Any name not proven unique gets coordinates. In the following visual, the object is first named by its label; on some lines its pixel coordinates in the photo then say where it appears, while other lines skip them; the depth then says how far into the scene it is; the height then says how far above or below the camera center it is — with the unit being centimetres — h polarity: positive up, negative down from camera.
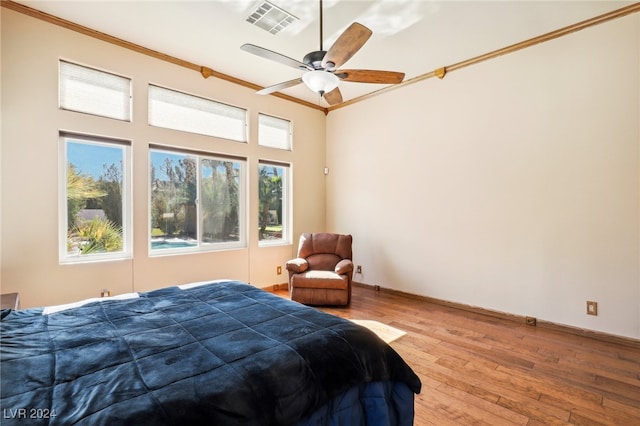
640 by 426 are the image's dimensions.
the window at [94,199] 322 +21
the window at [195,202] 386 +21
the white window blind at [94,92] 315 +135
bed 100 -58
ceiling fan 215 +120
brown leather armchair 399 -77
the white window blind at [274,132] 480 +135
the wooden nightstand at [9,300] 230 -63
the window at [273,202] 484 +23
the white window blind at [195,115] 378 +135
